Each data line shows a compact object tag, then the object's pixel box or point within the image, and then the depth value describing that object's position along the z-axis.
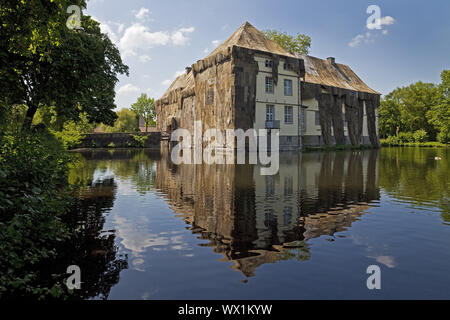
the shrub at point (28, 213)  4.12
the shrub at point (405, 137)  72.81
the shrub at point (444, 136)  64.56
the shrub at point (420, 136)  71.81
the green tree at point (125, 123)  85.65
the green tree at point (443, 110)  64.44
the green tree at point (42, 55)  6.34
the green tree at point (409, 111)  75.12
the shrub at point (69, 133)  19.84
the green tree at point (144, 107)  91.06
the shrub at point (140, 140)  53.81
